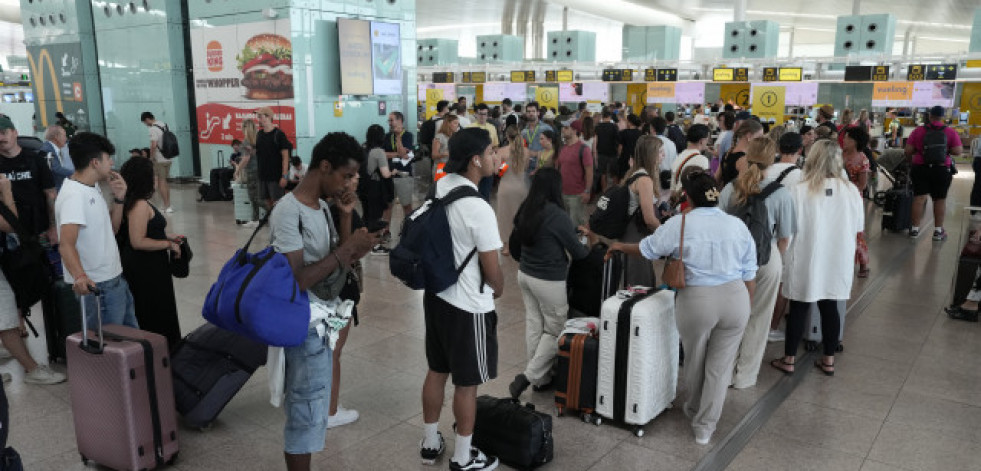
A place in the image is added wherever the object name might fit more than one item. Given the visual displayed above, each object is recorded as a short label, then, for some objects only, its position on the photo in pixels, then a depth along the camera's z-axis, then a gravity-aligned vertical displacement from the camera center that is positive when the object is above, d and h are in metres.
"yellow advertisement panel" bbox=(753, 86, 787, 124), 14.82 -0.12
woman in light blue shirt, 3.59 -0.96
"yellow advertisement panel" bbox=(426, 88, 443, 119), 19.73 -0.14
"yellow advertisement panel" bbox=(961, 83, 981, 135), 16.34 -0.06
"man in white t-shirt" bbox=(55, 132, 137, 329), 3.63 -0.73
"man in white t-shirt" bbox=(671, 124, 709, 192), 6.10 -0.49
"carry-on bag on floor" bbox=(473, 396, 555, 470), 3.49 -1.69
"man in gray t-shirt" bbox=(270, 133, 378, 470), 2.95 -0.67
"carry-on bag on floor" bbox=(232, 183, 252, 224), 10.25 -1.58
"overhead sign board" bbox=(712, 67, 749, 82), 16.09 +0.48
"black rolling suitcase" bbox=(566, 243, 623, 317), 4.47 -1.17
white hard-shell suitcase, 3.77 -1.41
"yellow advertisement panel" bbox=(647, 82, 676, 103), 17.66 +0.07
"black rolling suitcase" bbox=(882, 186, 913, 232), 9.84 -1.58
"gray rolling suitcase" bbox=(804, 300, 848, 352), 5.35 -1.78
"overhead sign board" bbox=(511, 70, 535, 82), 19.91 +0.53
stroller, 10.47 -1.06
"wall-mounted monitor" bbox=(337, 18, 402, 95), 11.71 +0.63
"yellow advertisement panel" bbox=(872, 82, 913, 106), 14.41 +0.07
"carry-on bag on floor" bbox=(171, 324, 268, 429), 3.83 -1.50
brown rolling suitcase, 3.99 -1.57
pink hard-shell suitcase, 3.27 -1.43
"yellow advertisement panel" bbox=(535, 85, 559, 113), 19.66 -0.04
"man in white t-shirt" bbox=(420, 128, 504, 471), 3.05 -0.89
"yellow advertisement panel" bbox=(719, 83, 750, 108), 16.86 +0.05
